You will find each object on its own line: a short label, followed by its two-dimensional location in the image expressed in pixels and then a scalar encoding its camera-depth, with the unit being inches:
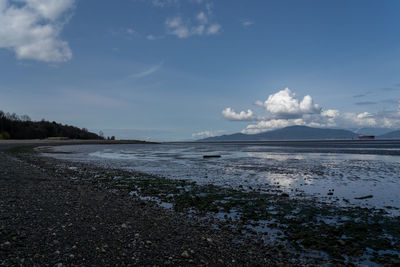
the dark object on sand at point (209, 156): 1794.8
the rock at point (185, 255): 287.5
